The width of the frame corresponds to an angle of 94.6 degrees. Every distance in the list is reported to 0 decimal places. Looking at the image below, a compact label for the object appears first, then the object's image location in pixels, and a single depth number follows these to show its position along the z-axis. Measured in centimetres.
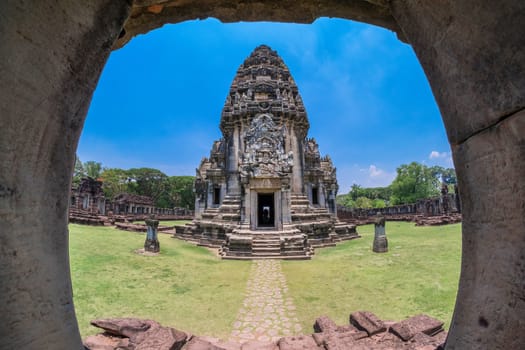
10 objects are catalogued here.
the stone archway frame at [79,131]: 119
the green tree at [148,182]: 5078
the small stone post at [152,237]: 1052
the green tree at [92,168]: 4648
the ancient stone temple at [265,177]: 1228
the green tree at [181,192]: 5366
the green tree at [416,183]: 5062
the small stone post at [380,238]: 1067
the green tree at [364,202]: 6788
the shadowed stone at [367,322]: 343
